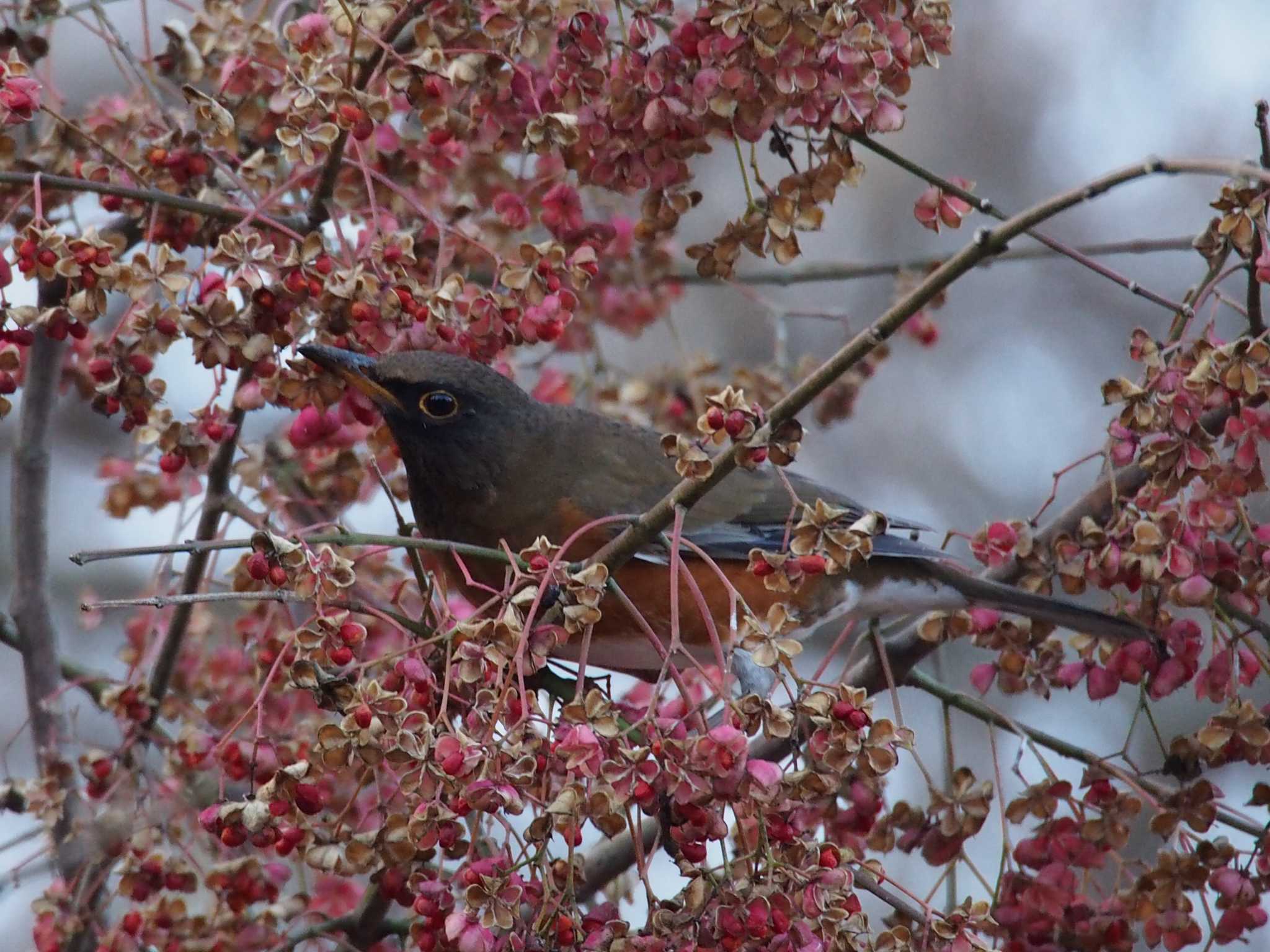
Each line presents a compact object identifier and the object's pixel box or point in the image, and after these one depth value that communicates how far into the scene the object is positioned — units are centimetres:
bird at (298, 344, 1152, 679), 705
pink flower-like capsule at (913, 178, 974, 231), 602
